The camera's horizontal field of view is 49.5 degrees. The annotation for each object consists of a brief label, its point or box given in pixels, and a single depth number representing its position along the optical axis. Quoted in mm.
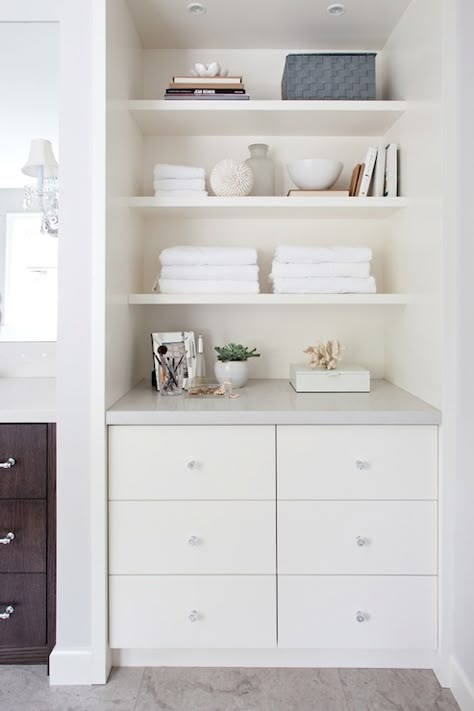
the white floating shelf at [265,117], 1888
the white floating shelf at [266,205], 1900
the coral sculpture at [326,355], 1946
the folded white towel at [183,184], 1976
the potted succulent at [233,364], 1978
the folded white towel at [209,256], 1940
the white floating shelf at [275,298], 1886
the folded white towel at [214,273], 1949
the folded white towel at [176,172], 1969
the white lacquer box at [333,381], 1910
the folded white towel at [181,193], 1972
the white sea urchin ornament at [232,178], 1967
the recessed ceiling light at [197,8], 1863
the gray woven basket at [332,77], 1960
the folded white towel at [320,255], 1942
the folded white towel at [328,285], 1938
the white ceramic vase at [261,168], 2084
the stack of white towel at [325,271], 1940
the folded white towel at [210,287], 1947
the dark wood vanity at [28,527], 1640
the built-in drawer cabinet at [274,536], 1621
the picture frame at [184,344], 2020
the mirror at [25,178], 2105
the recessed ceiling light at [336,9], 1875
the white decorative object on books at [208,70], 1926
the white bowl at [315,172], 1975
